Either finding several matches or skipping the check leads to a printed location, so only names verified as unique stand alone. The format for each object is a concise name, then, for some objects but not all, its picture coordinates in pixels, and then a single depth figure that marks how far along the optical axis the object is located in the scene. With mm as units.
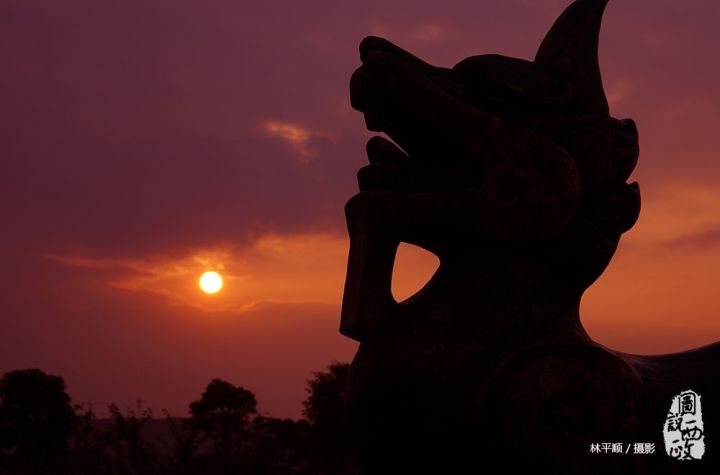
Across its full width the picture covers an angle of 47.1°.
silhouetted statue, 3266
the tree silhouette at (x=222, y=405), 15297
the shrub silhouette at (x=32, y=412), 14532
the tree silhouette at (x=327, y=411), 16688
